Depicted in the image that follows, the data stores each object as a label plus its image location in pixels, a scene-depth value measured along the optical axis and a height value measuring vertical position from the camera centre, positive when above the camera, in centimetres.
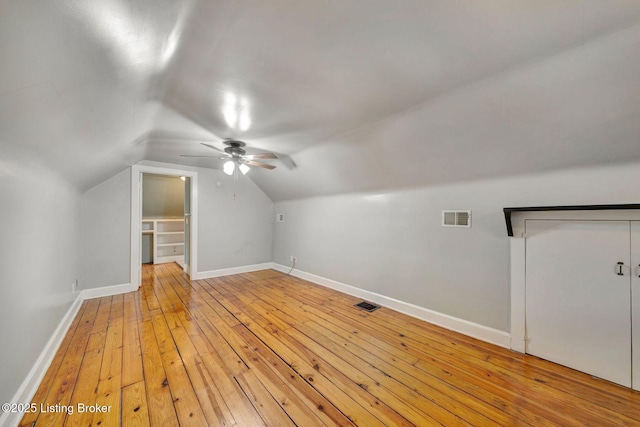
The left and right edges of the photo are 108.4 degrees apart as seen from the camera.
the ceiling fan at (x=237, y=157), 309 +80
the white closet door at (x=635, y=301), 174 -65
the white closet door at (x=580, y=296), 181 -69
